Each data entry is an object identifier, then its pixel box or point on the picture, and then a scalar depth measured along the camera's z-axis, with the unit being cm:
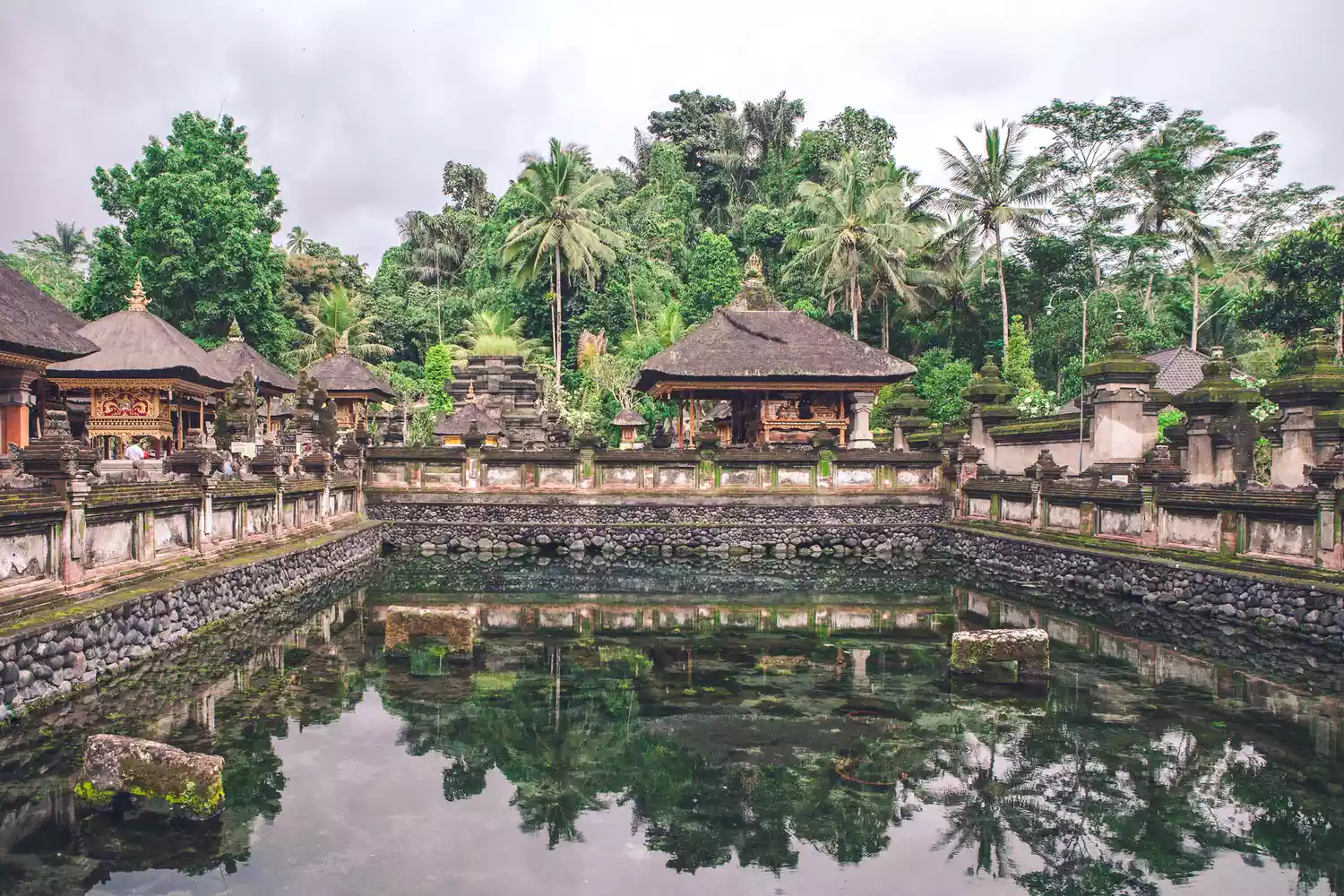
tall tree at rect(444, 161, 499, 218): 6769
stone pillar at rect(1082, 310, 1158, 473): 2080
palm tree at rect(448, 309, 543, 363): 4706
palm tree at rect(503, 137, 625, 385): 4619
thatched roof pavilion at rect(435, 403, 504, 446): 3769
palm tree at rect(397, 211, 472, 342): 6475
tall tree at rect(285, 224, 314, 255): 6416
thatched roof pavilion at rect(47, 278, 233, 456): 2334
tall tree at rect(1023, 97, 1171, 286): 4350
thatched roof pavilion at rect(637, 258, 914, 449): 2766
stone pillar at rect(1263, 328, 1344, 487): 1783
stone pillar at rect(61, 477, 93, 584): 1016
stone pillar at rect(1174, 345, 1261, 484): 2058
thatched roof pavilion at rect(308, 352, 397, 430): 3784
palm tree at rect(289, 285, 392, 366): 5000
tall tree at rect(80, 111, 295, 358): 3703
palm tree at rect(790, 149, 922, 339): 4438
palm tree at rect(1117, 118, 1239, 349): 4172
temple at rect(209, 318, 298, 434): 3077
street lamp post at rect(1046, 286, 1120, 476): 4221
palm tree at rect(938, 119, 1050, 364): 4356
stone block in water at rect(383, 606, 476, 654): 1259
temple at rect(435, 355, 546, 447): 4072
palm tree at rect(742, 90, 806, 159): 6222
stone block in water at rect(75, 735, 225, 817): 687
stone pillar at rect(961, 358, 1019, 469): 2723
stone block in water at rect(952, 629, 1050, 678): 1138
